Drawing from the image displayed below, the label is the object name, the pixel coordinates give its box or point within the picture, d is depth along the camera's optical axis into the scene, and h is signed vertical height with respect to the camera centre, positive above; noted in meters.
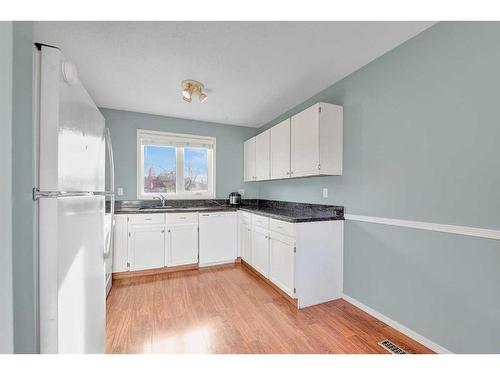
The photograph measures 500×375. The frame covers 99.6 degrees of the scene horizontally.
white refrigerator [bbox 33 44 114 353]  0.71 -0.07
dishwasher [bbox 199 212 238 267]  3.15 -0.78
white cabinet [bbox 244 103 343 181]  2.18 +0.50
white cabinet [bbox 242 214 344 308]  2.08 -0.75
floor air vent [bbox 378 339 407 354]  1.48 -1.14
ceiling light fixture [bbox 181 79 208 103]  2.25 +1.07
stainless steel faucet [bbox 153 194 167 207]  3.39 -0.19
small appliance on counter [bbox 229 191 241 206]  3.74 -0.21
